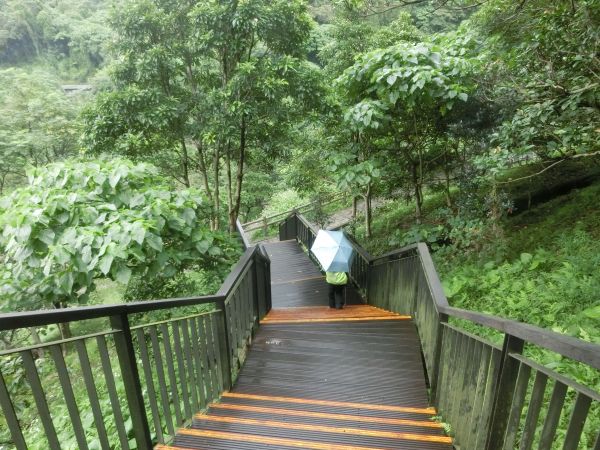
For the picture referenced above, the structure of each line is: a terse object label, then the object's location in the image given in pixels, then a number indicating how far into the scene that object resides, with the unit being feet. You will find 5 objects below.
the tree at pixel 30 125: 43.83
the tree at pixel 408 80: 15.62
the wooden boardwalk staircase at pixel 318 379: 4.90
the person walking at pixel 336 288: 19.85
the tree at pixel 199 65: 18.83
